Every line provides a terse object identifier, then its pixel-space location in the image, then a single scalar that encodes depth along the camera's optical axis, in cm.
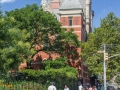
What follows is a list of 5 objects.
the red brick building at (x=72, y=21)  4966
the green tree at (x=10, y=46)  2853
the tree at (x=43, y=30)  4228
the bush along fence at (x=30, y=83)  2871
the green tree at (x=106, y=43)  4293
